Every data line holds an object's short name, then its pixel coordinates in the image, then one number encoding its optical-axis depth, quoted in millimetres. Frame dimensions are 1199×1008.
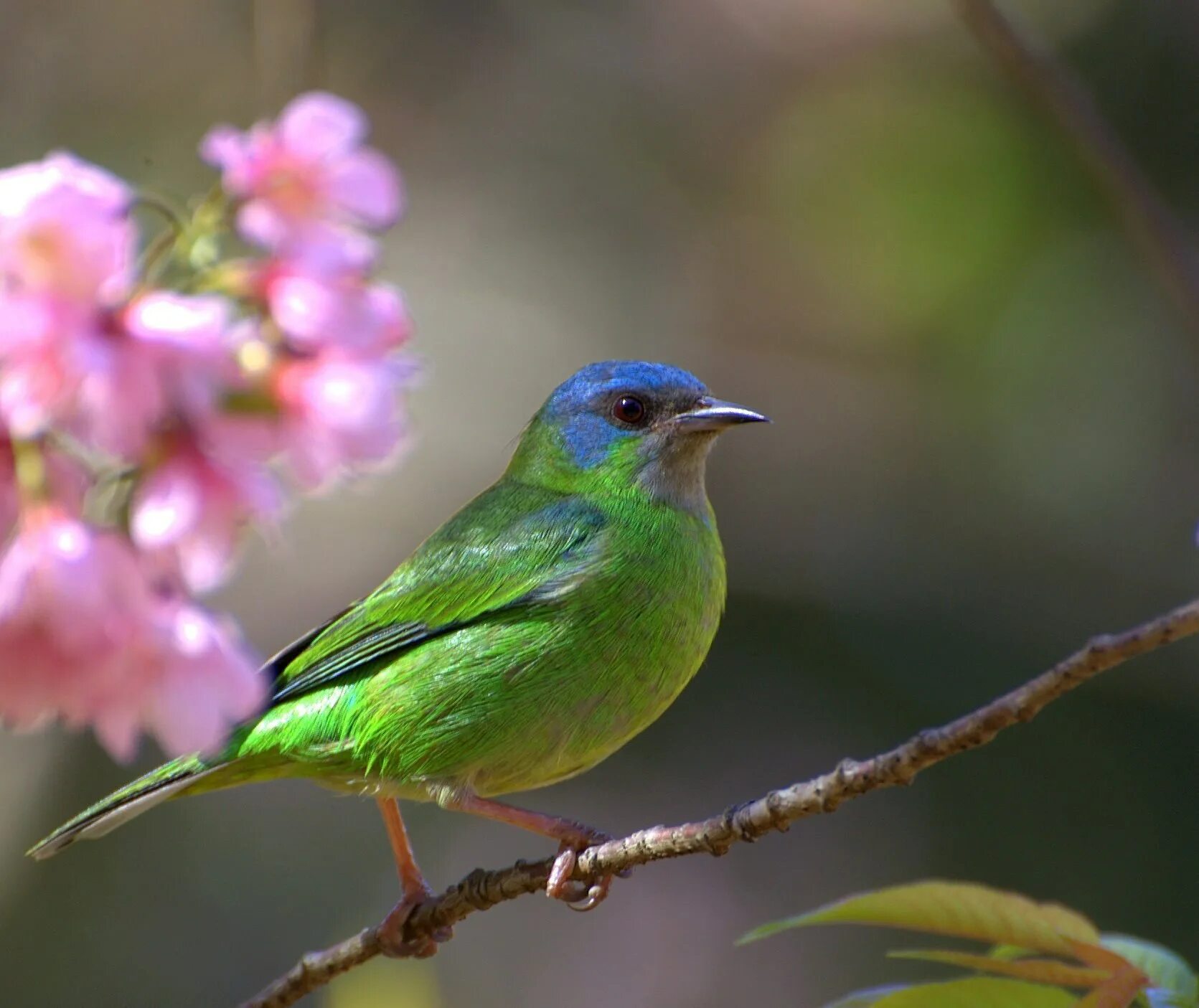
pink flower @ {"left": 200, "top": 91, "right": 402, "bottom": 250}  3090
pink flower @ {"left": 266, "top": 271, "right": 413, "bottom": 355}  2994
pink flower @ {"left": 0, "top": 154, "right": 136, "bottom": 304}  2838
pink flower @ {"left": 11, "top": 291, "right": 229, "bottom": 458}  2846
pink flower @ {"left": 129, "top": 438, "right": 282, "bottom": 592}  2992
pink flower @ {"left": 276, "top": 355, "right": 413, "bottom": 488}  3043
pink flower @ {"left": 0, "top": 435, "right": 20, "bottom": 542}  3027
